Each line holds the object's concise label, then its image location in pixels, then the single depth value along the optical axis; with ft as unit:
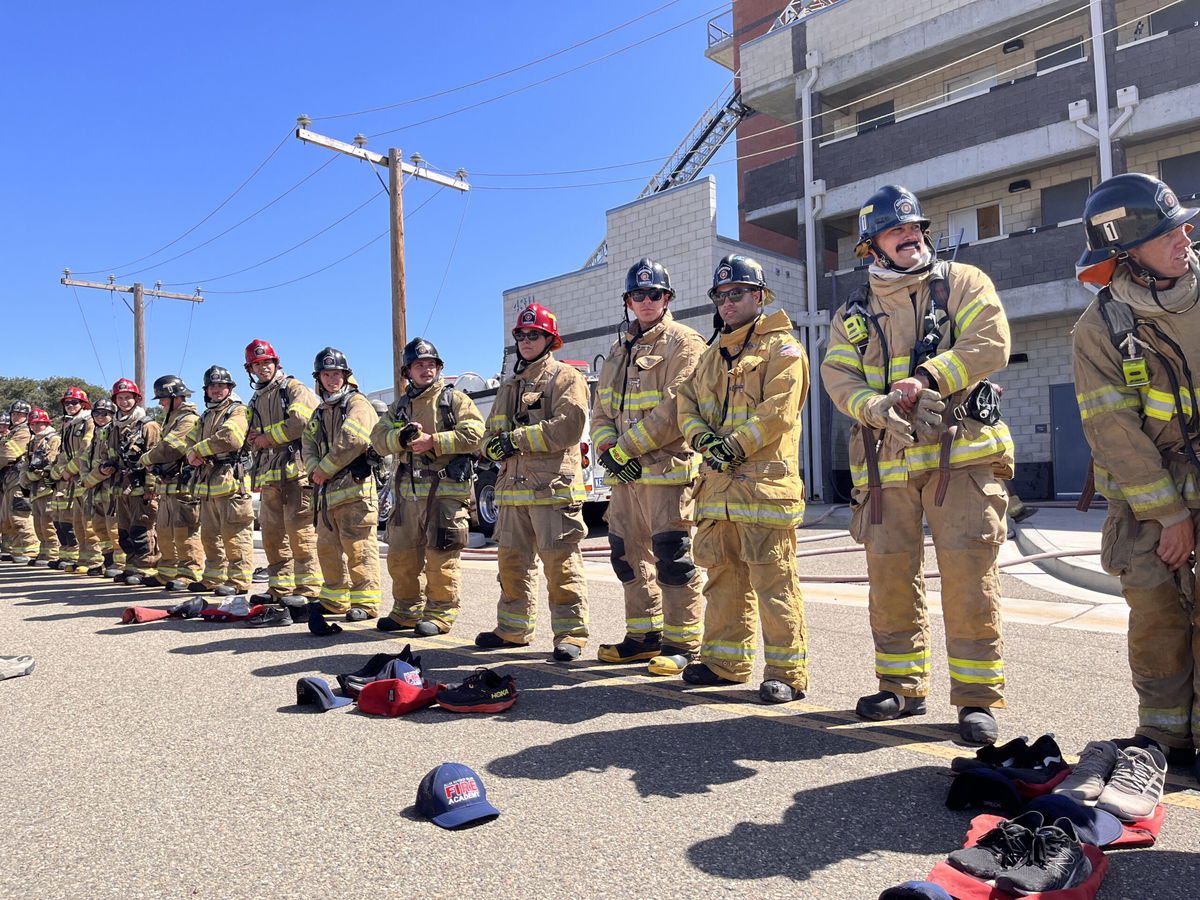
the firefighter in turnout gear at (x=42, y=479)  42.93
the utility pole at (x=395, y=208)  54.29
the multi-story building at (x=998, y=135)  53.72
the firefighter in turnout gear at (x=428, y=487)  21.56
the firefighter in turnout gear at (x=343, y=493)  23.56
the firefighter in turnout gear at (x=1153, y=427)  10.55
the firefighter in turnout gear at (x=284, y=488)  25.91
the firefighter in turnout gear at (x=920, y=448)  11.88
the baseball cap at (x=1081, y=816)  8.24
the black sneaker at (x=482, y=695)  14.16
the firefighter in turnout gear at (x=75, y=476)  38.29
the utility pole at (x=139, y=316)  100.94
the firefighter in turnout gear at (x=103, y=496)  35.28
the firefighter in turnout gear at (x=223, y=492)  28.40
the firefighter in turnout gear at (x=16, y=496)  44.83
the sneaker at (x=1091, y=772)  9.12
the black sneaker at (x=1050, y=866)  7.20
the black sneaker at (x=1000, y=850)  7.61
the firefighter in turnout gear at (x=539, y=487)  18.74
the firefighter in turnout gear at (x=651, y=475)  16.75
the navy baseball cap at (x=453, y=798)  9.63
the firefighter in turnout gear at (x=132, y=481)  33.60
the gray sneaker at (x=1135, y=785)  8.95
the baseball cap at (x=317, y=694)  14.51
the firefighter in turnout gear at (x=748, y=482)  14.17
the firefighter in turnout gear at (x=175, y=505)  30.99
